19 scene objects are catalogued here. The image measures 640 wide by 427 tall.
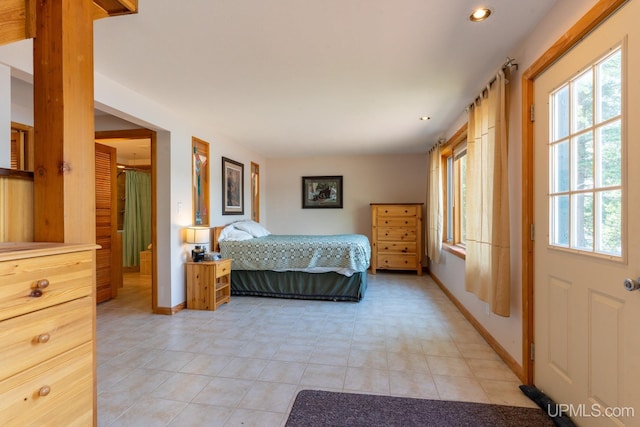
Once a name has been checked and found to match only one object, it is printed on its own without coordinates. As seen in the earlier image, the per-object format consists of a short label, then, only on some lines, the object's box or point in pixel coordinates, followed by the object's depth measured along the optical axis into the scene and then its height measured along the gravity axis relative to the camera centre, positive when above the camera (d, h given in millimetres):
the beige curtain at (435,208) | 4539 +35
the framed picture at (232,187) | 4680 +399
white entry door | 1233 -80
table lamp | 3580 -274
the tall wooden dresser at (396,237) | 5633 -496
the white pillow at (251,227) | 4785 -260
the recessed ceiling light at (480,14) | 1724 +1140
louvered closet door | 4023 -116
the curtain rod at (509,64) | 2158 +1042
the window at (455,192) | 4062 +257
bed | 3986 -742
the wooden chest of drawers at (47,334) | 1002 -447
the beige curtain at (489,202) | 2152 +61
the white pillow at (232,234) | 4375 -339
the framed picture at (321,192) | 6383 +407
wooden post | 1313 +407
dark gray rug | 1643 -1150
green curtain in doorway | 5953 -91
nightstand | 3613 -867
